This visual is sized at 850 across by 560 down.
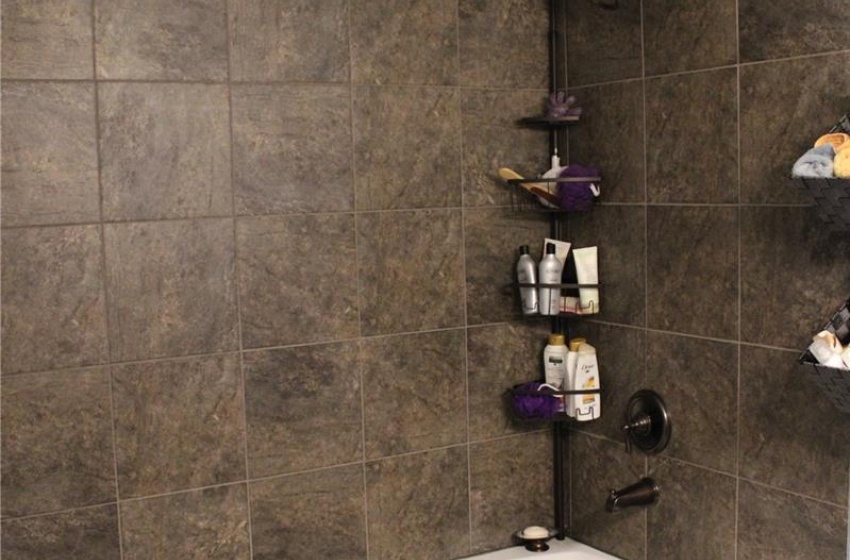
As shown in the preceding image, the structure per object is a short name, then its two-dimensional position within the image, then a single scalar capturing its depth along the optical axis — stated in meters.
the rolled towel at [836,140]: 1.96
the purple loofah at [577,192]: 2.72
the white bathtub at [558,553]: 2.84
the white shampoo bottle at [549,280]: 2.81
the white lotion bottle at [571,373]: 2.80
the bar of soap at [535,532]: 2.91
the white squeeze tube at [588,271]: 2.76
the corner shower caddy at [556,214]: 2.90
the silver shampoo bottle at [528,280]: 2.83
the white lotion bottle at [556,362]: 2.87
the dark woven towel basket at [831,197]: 1.92
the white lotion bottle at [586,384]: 2.79
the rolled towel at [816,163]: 1.93
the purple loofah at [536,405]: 2.82
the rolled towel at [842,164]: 1.89
